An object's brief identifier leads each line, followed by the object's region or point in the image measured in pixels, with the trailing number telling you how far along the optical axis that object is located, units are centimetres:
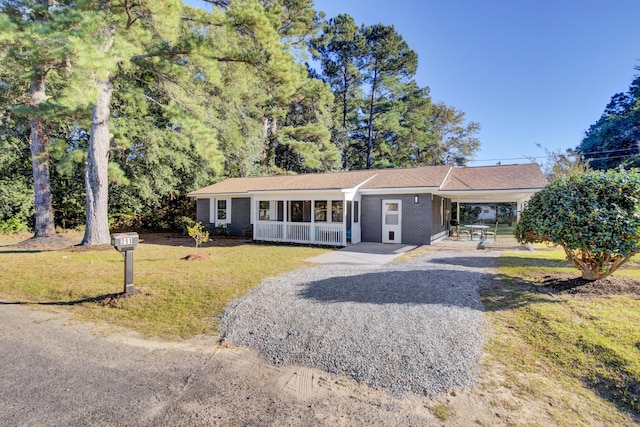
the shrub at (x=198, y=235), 1185
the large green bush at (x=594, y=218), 520
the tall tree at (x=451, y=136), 3250
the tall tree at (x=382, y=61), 2725
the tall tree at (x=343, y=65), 2711
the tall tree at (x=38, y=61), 935
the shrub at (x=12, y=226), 1603
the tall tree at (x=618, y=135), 2512
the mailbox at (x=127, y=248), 553
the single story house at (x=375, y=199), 1282
